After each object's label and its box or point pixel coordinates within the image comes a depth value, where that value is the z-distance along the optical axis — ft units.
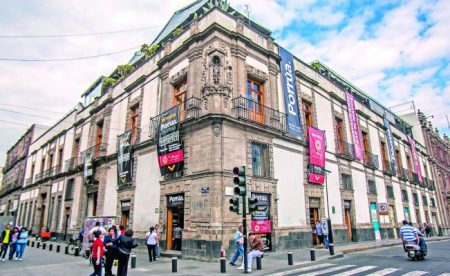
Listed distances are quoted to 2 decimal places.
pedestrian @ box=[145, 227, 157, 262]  41.93
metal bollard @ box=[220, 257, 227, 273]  31.53
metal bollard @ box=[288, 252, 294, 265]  34.40
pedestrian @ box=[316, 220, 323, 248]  51.78
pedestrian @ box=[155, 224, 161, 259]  43.55
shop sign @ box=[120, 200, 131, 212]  60.54
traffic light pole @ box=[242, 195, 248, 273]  30.69
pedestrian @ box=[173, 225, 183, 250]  47.47
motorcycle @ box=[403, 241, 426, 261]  36.73
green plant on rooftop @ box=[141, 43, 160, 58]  70.12
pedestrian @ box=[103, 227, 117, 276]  26.32
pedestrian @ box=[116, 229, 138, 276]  25.95
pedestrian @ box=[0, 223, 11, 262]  43.36
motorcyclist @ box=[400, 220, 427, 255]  37.63
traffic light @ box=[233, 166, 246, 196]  30.35
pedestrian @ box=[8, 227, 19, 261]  43.34
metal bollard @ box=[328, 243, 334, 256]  41.81
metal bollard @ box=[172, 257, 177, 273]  32.22
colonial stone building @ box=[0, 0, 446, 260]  45.29
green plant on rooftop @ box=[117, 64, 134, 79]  81.05
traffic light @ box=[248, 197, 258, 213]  30.96
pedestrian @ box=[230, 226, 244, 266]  35.76
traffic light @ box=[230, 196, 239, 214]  30.83
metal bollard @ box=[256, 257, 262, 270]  32.70
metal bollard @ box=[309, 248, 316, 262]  37.47
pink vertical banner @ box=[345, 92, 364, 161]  76.07
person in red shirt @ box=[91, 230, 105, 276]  28.12
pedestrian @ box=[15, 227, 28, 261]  43.06
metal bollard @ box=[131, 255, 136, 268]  35.60
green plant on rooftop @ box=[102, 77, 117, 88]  86.20
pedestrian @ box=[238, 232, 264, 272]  33.09
